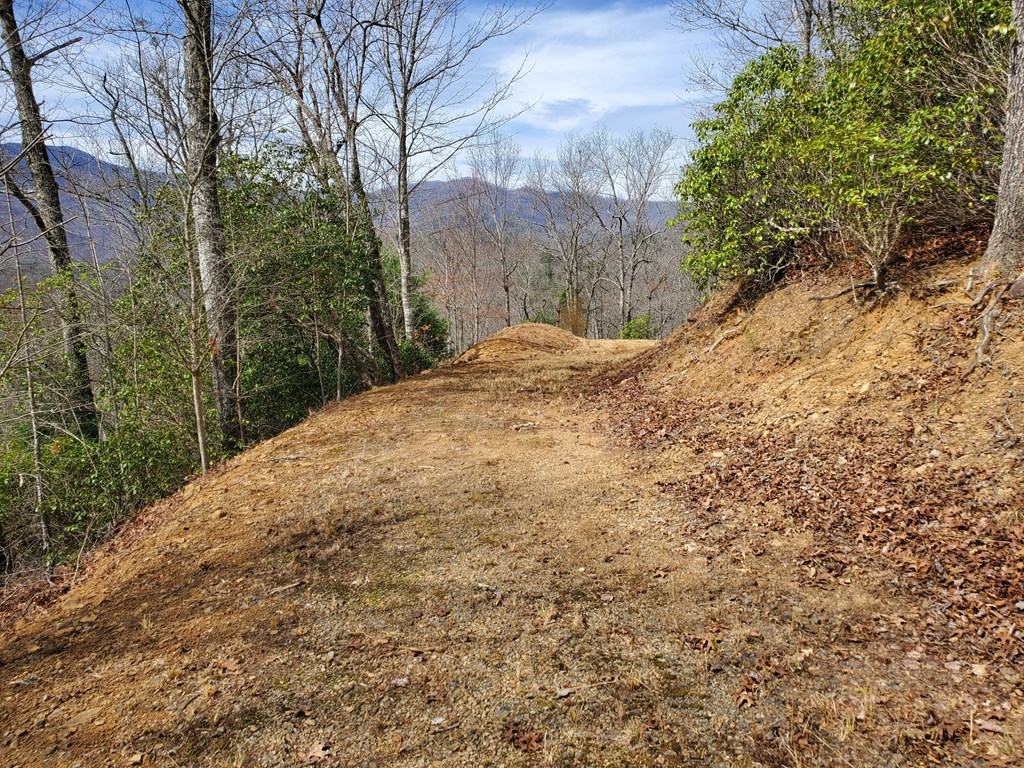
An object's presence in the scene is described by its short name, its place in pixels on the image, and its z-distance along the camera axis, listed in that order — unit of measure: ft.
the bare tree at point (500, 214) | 96.94
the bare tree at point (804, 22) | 34.18
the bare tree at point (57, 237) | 23.91
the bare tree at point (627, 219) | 93.25
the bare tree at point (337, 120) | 31.48
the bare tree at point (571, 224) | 96.99
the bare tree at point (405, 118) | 39.32
